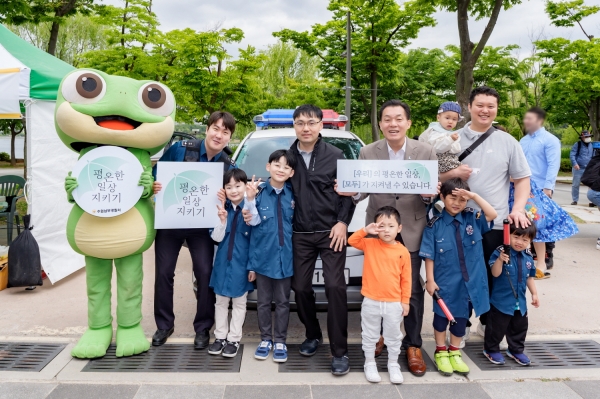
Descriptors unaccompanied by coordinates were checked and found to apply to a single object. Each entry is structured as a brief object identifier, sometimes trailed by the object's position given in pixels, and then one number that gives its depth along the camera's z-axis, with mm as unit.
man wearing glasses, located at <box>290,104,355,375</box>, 3238
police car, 3500
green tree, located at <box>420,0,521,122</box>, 11086
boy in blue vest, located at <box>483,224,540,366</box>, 3281
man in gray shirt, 3293
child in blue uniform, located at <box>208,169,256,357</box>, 3391
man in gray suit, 3211
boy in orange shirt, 3047
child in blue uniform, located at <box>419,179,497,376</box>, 3206
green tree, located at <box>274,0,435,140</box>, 17609
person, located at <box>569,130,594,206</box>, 9453
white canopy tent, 4910
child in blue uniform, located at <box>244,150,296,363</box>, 3279
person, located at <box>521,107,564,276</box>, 5500
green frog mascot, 3234
